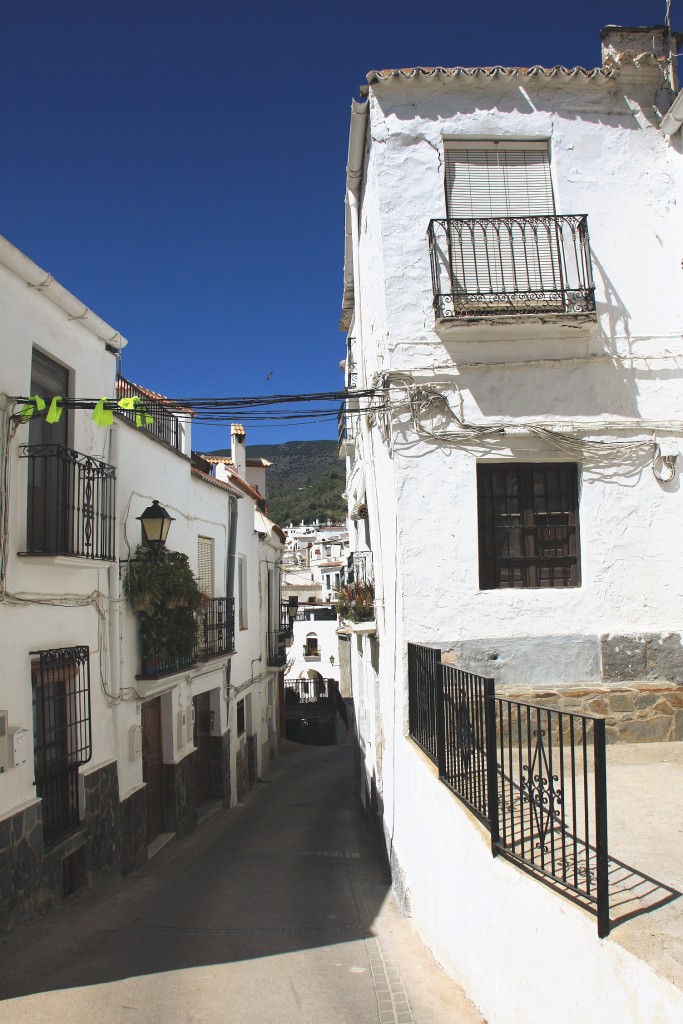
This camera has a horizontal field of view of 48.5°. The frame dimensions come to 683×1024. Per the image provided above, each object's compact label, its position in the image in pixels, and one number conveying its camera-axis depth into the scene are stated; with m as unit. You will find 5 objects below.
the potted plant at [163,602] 9.78
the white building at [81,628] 7.05
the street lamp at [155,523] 9.80
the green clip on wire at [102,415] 6.86
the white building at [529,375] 8.02
